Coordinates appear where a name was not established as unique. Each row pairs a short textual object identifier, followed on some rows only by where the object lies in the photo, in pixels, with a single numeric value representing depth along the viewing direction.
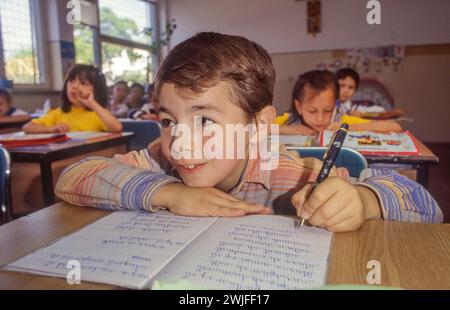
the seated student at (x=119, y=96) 4.67
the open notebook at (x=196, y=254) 0.39
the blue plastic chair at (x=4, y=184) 1.21
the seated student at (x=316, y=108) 2.01
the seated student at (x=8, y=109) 3.31
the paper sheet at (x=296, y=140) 1.65
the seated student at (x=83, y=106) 2.53
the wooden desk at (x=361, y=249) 0.39
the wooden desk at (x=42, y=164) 1.55
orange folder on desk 1.66
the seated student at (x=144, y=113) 3.41
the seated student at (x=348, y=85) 3.66
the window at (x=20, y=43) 3.80
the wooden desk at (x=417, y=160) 1.45
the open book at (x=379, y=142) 1.50
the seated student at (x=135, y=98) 4.50
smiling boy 0.60
